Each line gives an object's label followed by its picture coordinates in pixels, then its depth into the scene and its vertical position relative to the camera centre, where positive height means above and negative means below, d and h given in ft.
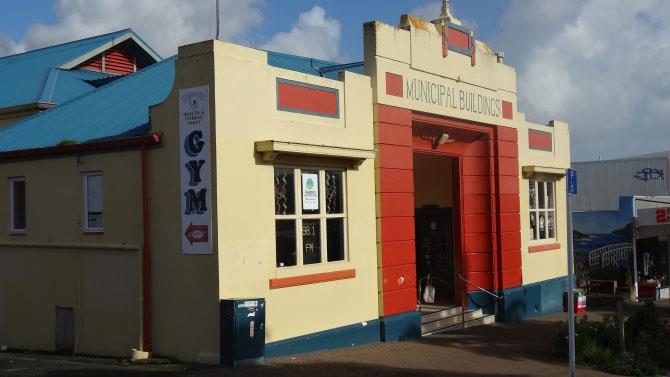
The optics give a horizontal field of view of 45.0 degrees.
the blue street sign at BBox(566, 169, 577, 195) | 33.96 +1.20
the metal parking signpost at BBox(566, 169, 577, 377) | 32.68 -2.02
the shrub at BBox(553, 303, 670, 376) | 40.65 -7.16
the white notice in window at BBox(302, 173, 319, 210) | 43.83 +1.40
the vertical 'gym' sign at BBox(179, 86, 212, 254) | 38.45 +2.34
